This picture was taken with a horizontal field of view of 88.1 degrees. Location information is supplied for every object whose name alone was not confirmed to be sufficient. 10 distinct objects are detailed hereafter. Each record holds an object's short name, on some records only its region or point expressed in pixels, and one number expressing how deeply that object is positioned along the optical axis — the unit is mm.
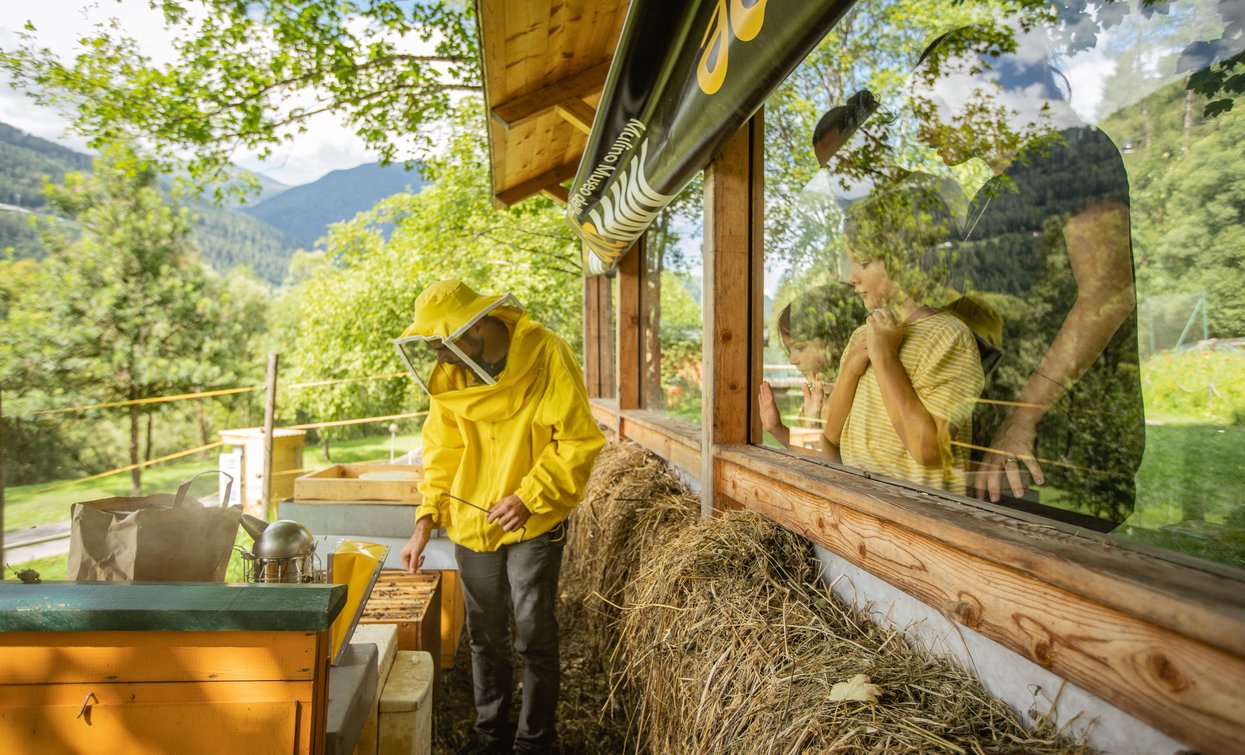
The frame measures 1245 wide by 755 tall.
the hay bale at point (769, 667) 1183
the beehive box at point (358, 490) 3938
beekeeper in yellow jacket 2533
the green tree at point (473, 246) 10625
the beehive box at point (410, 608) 2748
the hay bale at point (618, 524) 3078
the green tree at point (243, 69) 7980
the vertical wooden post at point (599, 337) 6746
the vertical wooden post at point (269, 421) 7418
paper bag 1442
